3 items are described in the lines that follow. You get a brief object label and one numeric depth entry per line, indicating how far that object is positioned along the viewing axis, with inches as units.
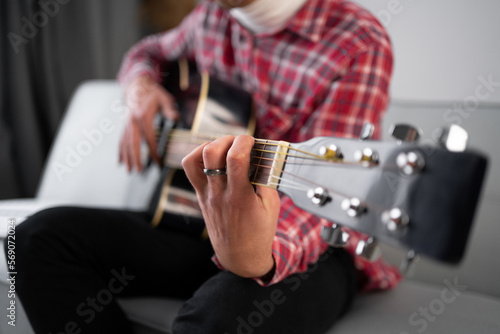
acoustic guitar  13.2
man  24.0
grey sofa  32.3
